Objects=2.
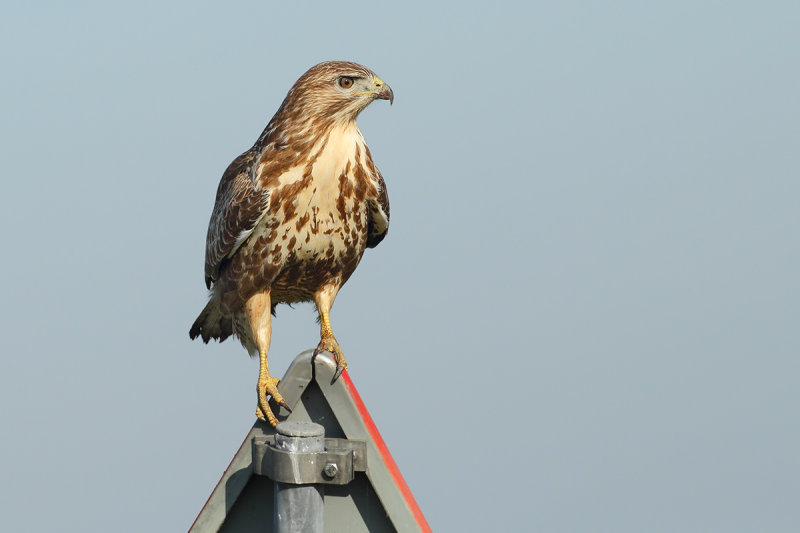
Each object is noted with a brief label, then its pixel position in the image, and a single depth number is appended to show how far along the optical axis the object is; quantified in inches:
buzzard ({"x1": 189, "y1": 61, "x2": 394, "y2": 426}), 445.7
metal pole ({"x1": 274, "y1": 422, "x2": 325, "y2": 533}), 293.7
